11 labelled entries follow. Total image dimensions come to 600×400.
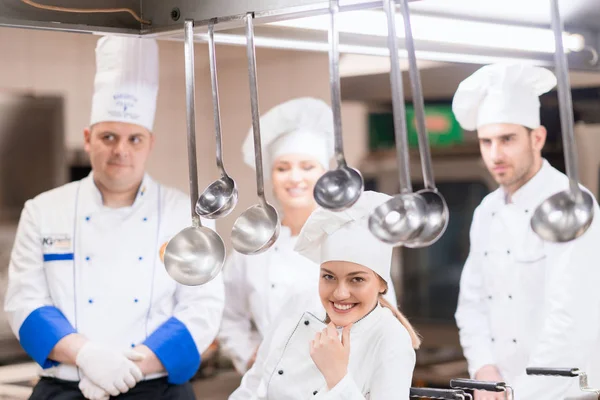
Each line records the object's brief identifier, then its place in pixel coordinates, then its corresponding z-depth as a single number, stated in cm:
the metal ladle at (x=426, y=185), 216
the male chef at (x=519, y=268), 333
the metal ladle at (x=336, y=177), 219
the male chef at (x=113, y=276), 334
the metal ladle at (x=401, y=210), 213
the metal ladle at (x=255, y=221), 237
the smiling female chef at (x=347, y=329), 266
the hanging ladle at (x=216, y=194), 246
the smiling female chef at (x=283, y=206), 378
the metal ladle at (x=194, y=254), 240
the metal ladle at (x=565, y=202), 205
